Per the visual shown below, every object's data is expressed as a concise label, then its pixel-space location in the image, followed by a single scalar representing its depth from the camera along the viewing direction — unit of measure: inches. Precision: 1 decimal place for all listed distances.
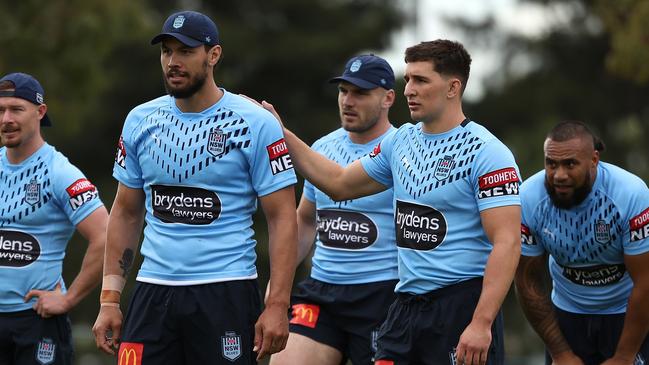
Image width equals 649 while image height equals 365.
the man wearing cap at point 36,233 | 692.7
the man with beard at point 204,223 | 578.9
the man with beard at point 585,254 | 662.5
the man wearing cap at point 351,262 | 720.3
